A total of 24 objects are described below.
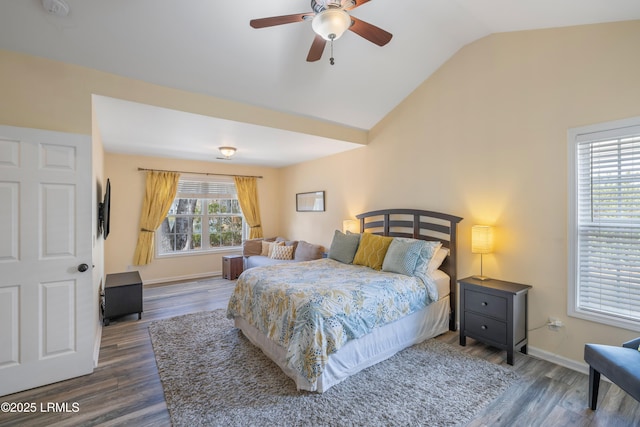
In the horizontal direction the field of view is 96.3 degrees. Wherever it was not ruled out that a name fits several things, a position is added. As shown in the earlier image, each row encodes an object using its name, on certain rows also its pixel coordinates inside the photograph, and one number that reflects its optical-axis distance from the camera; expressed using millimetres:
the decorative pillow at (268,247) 5796
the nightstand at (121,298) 3574
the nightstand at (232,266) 5738
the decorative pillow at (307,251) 5133
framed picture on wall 5625
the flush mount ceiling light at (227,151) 4531
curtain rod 5369
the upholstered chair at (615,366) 1705
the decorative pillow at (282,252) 5570
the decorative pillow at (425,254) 3149
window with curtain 5837
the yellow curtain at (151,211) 5336
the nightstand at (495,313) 2643
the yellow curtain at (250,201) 6439
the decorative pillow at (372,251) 3504
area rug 1952
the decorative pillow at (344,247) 3871
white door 2203
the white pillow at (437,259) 3305
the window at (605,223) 2301
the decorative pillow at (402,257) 3145
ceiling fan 1821
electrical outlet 2665
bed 2205
